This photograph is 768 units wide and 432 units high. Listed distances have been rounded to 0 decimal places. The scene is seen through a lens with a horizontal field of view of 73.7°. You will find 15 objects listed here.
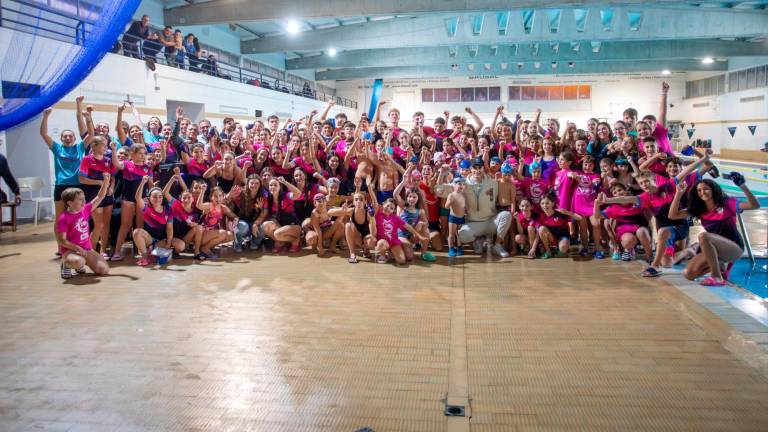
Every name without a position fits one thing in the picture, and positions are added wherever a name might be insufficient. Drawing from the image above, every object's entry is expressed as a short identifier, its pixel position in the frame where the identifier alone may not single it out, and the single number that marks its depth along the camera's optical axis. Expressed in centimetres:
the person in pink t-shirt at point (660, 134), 695
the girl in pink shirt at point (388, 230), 650
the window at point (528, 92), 3228
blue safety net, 604
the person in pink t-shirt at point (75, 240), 579
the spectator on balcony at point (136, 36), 1298
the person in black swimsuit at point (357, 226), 668
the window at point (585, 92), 3178
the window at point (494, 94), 3262
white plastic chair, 982
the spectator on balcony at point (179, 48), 1484
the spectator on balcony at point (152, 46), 1360
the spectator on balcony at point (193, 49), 1621
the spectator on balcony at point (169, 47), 1460
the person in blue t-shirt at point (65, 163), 683
